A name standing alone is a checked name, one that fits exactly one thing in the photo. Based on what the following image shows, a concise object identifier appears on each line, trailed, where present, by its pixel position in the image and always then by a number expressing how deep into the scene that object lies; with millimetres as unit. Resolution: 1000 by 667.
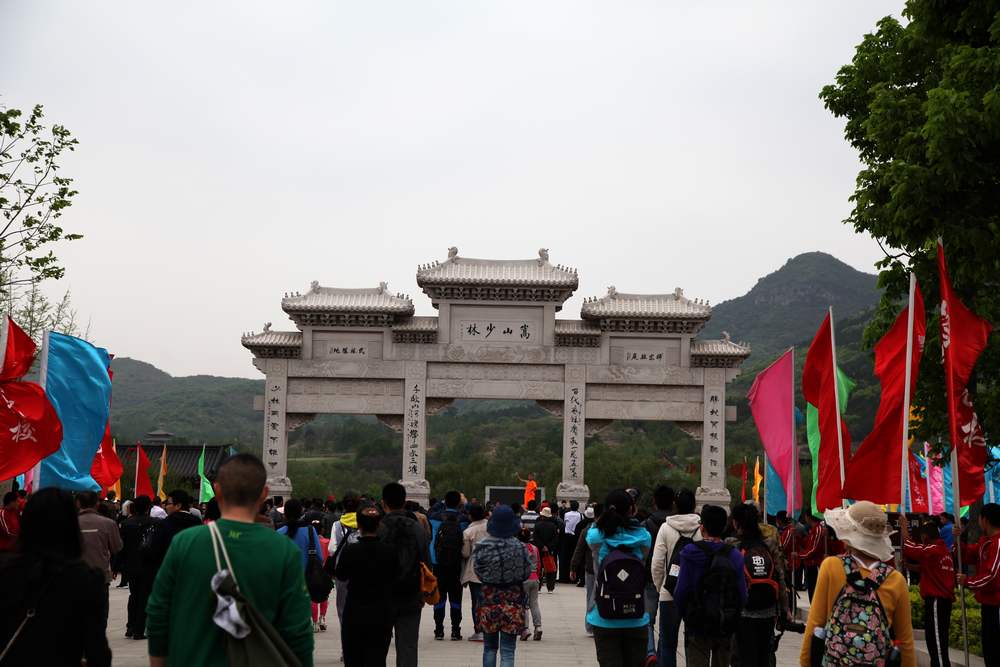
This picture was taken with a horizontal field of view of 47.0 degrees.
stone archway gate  30438
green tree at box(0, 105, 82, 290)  15727
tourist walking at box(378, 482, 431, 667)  7707
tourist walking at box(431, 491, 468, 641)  12055
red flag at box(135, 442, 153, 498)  21375
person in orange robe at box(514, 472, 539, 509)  26350
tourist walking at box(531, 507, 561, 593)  17375
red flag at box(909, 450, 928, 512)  19109
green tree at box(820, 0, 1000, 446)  10727
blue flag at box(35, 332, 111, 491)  11766
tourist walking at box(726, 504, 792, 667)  7758
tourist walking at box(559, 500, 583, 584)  20219
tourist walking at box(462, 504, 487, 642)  10320
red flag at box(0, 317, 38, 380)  11117
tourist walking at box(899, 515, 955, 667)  10266
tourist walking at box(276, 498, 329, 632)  9641
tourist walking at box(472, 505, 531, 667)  8555
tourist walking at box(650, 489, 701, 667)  7914
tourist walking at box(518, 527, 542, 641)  12391
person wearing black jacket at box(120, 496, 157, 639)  10969
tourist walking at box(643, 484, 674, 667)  9031
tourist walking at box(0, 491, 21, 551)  9430
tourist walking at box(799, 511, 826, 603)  13891
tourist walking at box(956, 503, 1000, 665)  8828
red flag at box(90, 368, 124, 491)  15789
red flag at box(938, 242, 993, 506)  9062
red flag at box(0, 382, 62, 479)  10336
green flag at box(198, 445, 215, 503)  20778
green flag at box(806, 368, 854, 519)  12797
